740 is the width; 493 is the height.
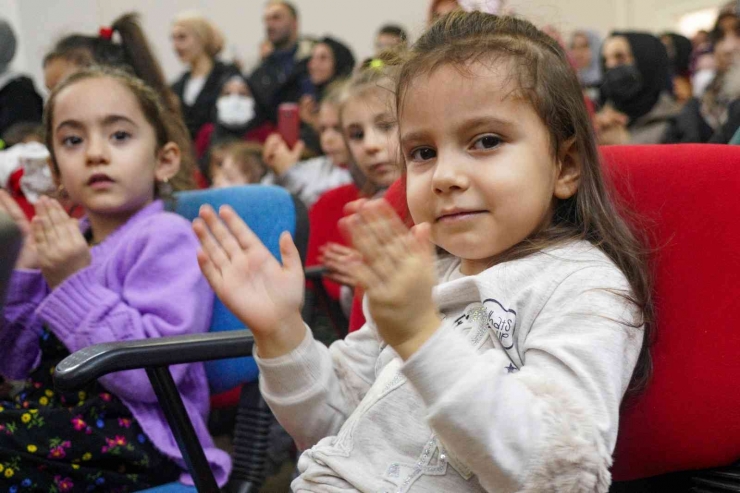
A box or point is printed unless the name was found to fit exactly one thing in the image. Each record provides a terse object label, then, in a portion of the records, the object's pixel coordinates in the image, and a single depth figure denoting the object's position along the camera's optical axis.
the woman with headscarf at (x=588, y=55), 5.59
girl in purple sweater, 1.43
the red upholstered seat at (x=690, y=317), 1.04
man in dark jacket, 4.91
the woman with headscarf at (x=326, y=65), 4.74
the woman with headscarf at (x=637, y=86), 3.97
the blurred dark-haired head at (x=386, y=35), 4.97
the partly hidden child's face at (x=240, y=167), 3.68
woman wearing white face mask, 4.50
